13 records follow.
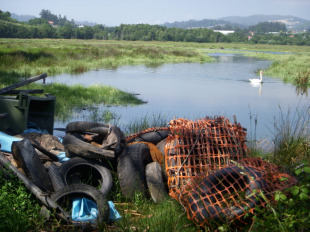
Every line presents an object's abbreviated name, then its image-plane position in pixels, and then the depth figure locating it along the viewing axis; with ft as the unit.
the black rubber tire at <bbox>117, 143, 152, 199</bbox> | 17.90
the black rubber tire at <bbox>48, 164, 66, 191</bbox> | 16.83
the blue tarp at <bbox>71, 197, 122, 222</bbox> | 14.84
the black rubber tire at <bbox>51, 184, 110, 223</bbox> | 15.05
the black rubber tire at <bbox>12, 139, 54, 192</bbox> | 16.72
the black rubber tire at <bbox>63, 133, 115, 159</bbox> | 18.56
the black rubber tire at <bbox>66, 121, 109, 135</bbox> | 21.04
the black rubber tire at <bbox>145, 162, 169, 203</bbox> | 17.72
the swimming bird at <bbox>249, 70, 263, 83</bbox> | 88.84
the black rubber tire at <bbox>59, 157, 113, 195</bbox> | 17.92
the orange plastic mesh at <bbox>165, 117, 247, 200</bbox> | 17.72
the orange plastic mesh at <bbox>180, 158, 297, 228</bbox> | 14.07
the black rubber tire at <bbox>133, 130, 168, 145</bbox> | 23.55
